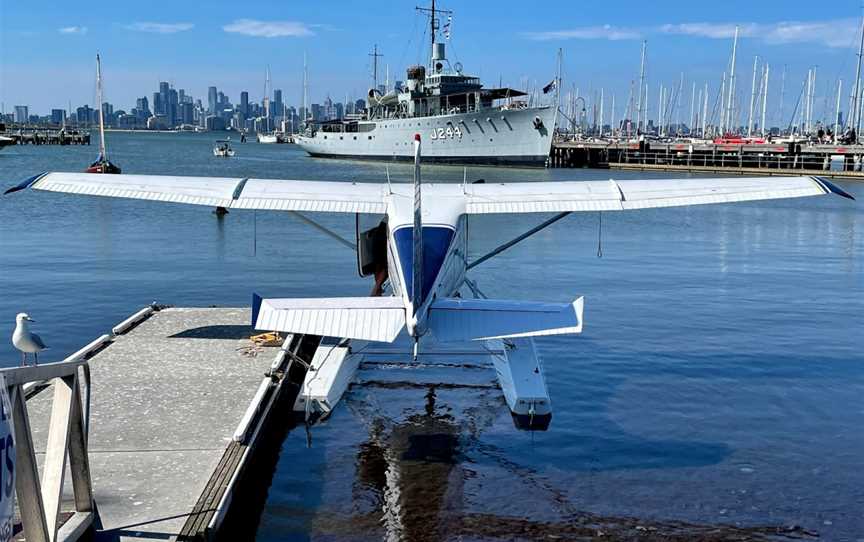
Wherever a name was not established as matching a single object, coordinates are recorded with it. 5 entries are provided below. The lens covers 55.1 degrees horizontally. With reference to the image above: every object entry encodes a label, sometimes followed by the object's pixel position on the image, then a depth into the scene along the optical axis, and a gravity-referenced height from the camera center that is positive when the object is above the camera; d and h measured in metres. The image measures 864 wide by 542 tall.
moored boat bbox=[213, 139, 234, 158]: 112.24 -3.01
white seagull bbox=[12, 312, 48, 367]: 8.77 -2.23
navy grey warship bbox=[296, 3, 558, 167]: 83.94 +1.21
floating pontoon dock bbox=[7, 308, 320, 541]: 6.36 -3.20
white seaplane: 8.84 -1.36
